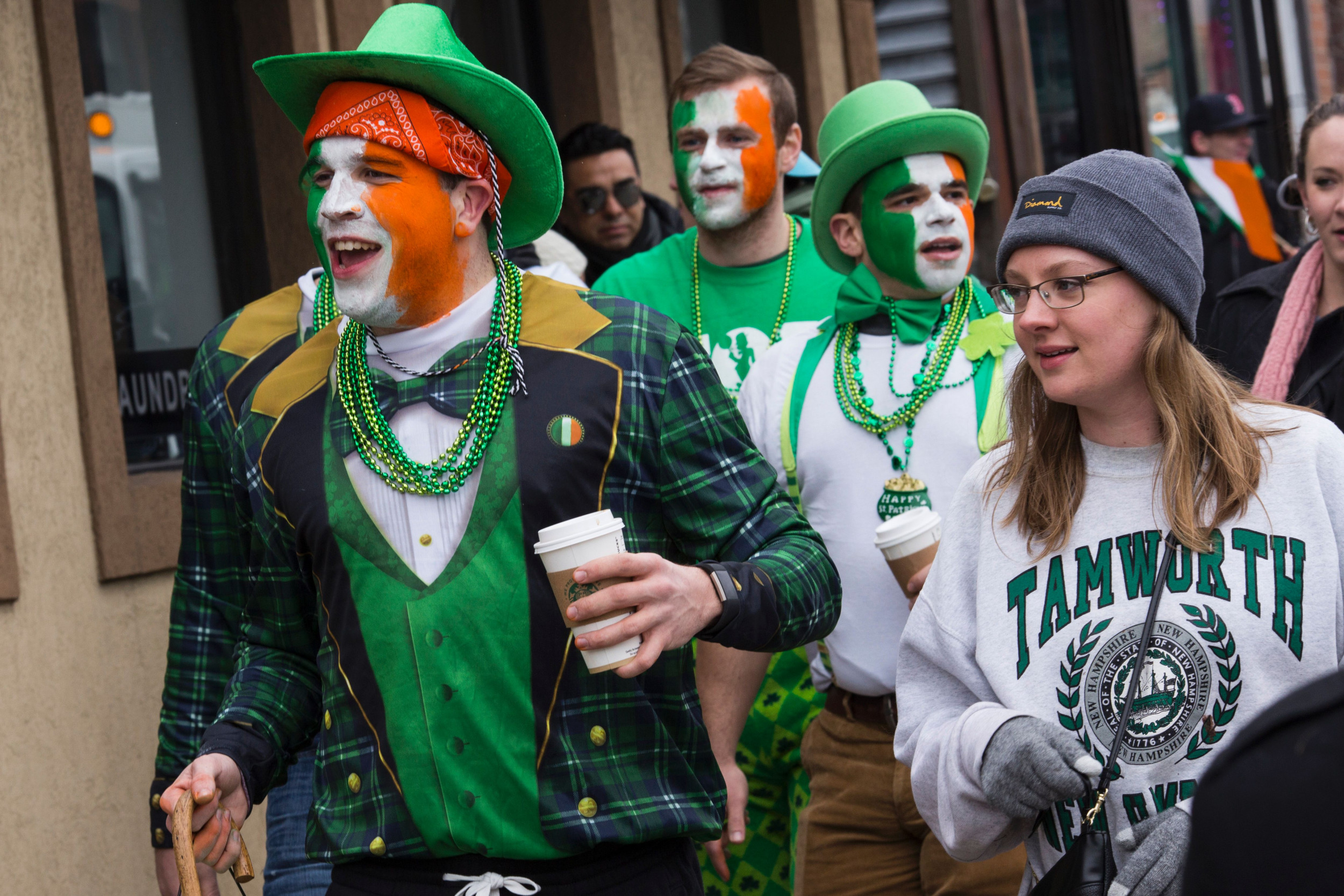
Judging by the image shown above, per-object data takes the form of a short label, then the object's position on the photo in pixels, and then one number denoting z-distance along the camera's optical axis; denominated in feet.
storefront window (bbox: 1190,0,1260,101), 43.80
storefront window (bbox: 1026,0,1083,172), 38.29
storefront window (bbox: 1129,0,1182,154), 40.65
